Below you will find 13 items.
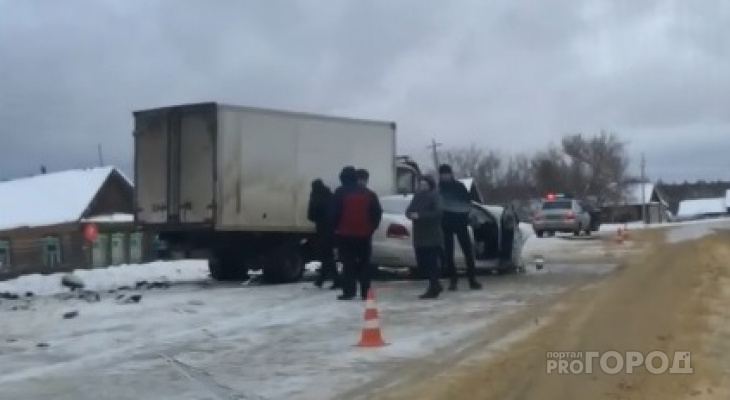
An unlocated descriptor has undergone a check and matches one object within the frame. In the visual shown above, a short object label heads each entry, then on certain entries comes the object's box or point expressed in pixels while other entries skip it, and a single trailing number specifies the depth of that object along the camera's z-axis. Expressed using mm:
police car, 44125
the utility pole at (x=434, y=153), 91444
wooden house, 42878
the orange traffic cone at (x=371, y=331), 9788
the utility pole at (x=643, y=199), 98262
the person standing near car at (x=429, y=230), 13859
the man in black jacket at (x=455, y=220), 15086
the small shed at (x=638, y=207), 101875
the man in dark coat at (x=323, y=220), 15773
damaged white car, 17125
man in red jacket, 13688
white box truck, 16594
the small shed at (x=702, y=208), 134250
